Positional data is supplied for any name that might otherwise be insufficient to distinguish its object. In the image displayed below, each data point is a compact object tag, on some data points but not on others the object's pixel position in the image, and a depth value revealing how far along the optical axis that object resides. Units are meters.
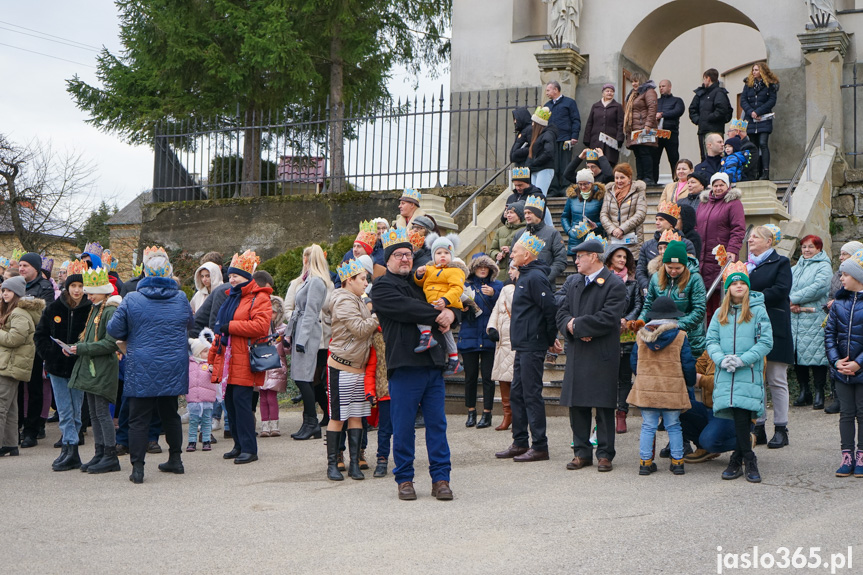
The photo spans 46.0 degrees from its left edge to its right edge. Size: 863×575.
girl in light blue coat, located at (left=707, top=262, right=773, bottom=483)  7.83
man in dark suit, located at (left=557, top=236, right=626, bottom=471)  8.27
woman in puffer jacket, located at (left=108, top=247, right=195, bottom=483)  8.49
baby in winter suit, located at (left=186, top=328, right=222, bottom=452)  10.16
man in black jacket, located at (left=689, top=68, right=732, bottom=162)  15.38
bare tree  26.33
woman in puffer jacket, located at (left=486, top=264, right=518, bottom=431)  10.34
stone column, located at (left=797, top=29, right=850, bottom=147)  16.08
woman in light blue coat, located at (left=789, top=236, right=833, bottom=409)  10.85
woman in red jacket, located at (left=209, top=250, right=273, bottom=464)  9.16
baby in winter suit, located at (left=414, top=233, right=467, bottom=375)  7.54
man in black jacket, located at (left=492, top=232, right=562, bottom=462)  8.82
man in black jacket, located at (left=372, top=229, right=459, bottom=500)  7.39
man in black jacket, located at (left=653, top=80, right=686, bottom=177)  15.84
